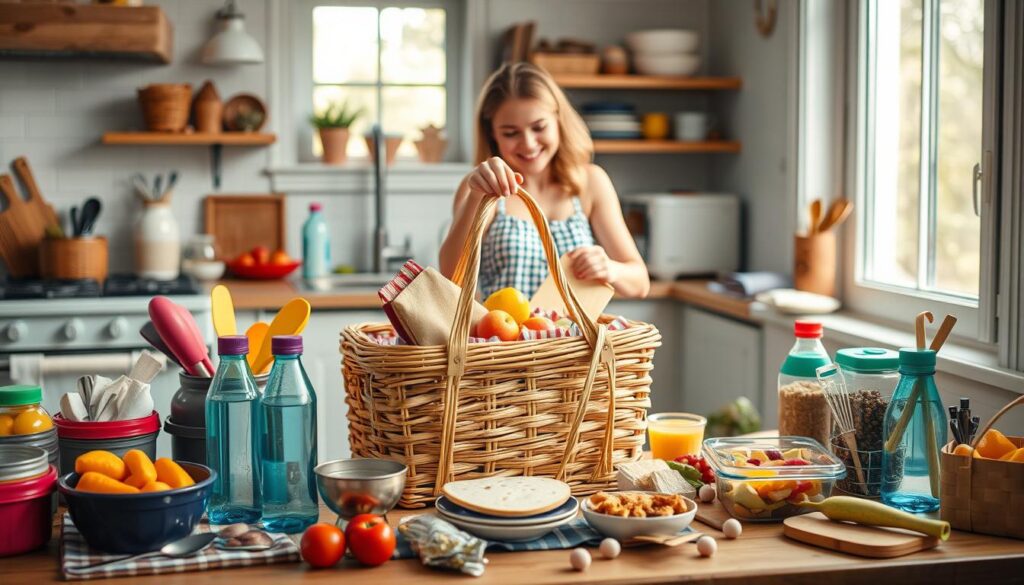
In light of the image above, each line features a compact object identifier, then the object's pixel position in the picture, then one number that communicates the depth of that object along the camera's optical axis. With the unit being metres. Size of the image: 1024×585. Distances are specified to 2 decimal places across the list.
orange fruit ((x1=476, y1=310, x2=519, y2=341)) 1.54
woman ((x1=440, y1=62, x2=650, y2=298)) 2.44
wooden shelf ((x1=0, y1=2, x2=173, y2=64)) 3.63
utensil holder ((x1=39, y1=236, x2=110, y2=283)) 3.68
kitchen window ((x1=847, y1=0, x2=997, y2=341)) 2.68
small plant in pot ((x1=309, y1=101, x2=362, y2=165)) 4.16
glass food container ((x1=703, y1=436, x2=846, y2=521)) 1.46
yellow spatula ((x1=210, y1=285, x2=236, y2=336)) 1.59
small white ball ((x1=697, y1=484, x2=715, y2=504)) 1.54
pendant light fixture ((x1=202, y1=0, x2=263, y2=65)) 3.89
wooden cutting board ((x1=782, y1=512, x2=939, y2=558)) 1.31
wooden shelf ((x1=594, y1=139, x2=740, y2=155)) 4.04
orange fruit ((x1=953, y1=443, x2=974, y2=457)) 1.43
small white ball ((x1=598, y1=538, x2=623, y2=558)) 1.30
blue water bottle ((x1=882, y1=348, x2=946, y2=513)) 1.50
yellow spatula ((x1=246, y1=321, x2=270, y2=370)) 1.63
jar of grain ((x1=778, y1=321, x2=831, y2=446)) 1.69
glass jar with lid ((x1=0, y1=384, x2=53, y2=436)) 1.40
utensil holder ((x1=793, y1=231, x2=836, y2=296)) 3.25
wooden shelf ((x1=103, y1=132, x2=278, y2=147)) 3.84
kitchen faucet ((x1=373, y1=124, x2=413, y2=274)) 4.13
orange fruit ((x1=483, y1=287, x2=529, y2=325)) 1.65
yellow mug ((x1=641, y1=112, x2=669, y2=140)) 4.11
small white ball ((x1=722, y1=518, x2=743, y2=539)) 1.38
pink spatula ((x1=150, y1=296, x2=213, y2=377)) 1.48
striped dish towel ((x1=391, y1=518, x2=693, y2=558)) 1.33
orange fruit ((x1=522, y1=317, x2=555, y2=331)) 1.60
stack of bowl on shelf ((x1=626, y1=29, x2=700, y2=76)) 4.08
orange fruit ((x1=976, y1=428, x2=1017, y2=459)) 1.44
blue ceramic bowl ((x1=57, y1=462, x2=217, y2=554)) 1.25
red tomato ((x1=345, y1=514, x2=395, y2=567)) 1.27
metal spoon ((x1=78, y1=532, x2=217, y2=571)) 1.29
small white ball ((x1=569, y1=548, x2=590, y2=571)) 1.25
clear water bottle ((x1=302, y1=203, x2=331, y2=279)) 4.04
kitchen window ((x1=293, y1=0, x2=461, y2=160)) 4.29
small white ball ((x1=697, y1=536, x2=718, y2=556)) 1.31
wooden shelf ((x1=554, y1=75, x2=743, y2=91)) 3.97
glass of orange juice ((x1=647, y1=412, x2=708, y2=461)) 1.77
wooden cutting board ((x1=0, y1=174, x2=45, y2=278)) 3.81
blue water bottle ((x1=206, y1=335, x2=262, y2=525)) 1.41
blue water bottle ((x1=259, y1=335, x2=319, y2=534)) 1.38
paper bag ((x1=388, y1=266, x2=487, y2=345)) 1.49
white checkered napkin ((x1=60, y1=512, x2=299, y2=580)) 1.25
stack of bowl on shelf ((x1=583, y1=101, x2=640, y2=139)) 4.07
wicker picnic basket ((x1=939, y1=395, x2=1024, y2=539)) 1.38
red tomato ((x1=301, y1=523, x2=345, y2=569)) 1.27
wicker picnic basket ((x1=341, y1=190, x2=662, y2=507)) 1.45
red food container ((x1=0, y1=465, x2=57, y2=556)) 1.32
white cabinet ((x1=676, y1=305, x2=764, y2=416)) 3.38
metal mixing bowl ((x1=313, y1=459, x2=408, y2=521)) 1.31
